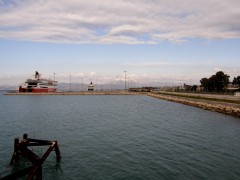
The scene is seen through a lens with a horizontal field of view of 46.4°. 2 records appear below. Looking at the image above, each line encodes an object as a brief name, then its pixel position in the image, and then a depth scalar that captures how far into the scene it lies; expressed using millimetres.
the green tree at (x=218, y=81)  146538
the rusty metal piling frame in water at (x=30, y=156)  13516
